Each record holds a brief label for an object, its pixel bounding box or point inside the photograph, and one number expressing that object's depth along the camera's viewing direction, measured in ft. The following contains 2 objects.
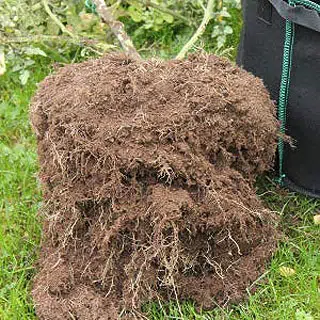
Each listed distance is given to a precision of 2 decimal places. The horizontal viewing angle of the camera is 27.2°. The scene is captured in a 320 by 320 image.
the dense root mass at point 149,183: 6.11
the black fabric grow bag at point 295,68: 6.72
